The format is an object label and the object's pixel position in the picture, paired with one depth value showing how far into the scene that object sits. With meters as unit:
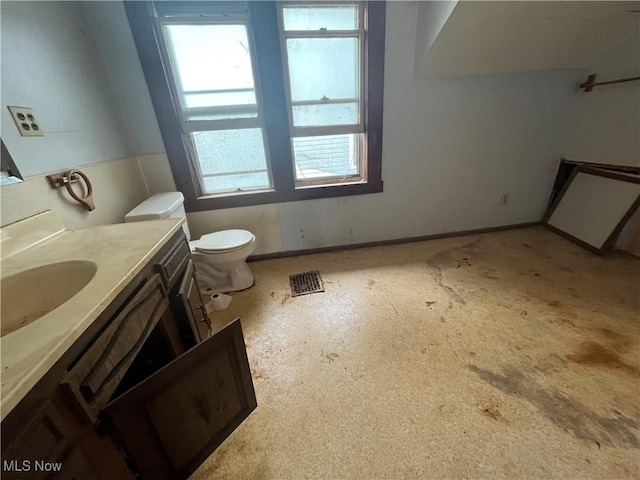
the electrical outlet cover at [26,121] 1.07
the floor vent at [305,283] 1.97
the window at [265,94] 1.75
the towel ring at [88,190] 1.23
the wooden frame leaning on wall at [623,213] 2.01
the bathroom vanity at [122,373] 0.47
